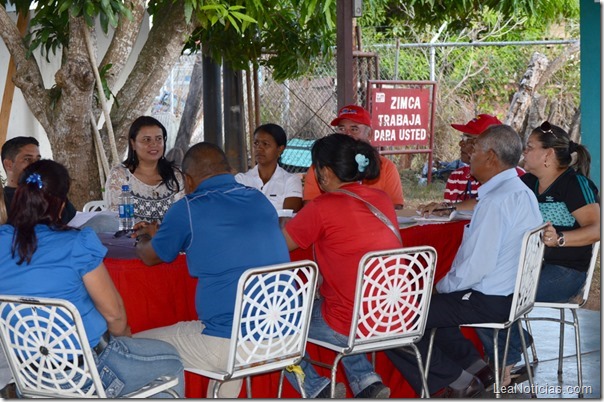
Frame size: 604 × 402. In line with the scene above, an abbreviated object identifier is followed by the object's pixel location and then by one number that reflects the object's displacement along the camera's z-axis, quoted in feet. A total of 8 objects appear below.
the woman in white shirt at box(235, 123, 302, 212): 17.58
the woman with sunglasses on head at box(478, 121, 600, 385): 14.62
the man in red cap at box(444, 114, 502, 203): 18.17
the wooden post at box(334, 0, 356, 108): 19.99
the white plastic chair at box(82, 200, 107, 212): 17.93
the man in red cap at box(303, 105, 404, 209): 17.58
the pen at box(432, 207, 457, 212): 17.01
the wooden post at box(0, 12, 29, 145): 26.81
